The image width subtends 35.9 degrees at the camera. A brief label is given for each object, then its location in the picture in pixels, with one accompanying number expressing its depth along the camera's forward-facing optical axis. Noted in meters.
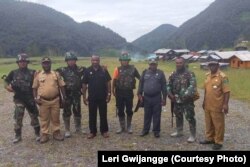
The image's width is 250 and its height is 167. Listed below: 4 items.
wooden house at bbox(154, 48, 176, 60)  93.69
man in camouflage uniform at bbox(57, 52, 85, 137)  9.84
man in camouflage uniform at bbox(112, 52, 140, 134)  10.04
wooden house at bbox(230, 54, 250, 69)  54.38
